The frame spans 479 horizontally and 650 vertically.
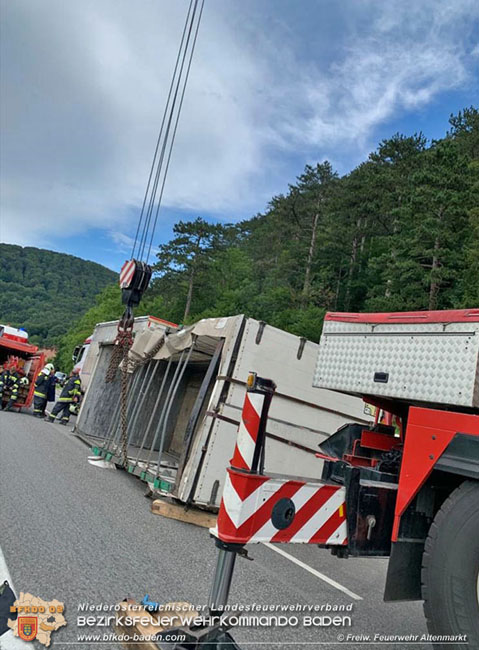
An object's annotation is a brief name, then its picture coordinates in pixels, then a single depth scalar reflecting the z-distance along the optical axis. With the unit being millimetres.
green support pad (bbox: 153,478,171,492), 5949
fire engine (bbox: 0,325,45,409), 16734
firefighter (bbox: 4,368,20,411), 16125
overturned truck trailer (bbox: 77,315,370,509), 5863
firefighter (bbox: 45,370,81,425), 14656
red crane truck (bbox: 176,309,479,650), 2387
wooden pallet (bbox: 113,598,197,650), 2436
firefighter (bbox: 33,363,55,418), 15305
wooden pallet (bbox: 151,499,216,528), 5688
